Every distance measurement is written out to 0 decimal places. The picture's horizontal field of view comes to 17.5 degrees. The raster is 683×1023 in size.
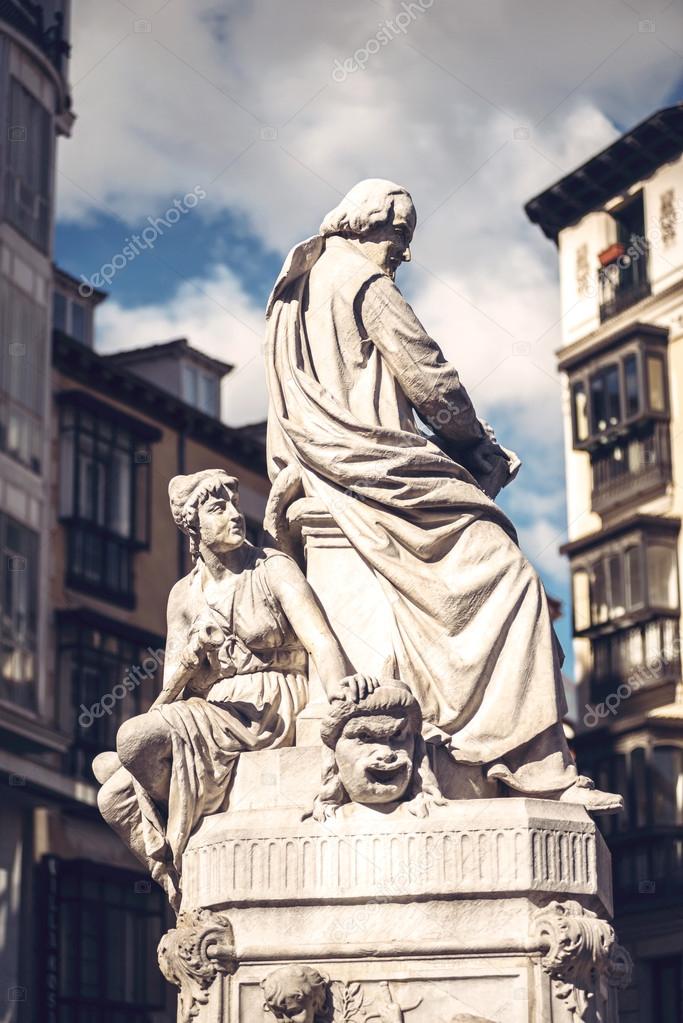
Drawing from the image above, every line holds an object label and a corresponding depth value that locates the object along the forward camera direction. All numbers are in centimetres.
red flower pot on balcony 5500
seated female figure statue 1074
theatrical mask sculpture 1029
